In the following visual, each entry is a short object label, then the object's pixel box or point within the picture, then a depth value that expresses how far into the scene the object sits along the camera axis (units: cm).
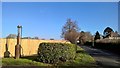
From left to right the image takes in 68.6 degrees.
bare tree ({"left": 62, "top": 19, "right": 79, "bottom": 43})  2095
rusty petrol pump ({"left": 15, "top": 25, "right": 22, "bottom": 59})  656
